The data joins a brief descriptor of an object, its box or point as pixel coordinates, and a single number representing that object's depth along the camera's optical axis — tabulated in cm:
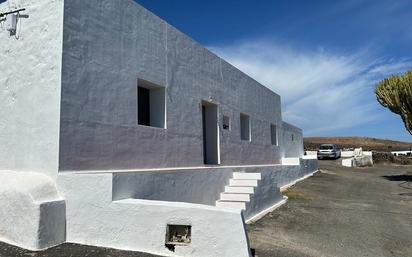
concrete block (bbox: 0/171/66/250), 497
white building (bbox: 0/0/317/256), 500
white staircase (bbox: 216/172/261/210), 837
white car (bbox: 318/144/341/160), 3459
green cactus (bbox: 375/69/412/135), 1602
